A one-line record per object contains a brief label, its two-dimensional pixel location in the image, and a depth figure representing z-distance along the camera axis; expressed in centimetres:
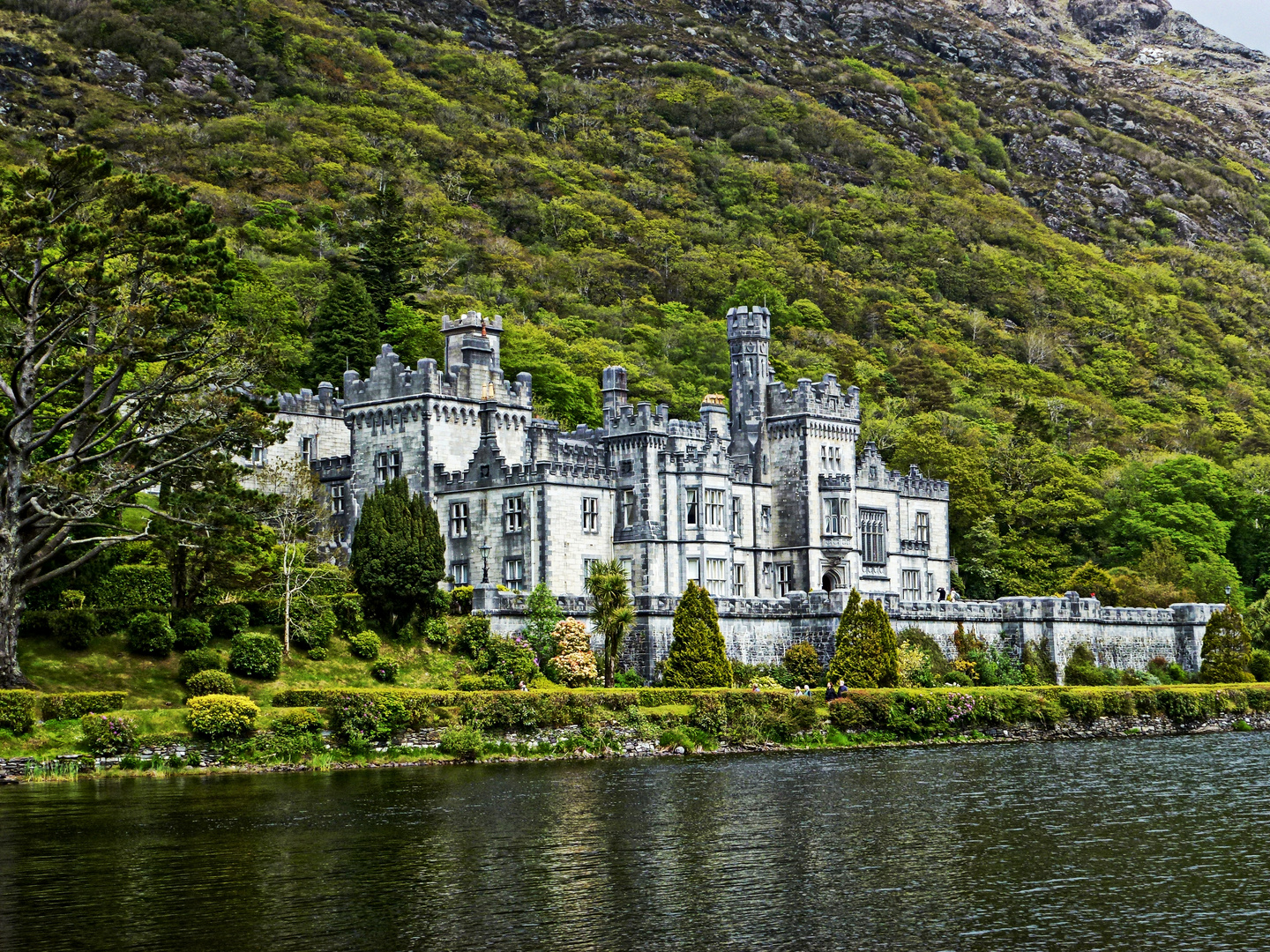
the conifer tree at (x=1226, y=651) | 8475
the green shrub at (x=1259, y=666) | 8675
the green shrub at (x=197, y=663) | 5819
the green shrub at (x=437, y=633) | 6744
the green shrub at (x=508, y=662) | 6669
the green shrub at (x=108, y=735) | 5094
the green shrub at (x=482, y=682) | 6334
